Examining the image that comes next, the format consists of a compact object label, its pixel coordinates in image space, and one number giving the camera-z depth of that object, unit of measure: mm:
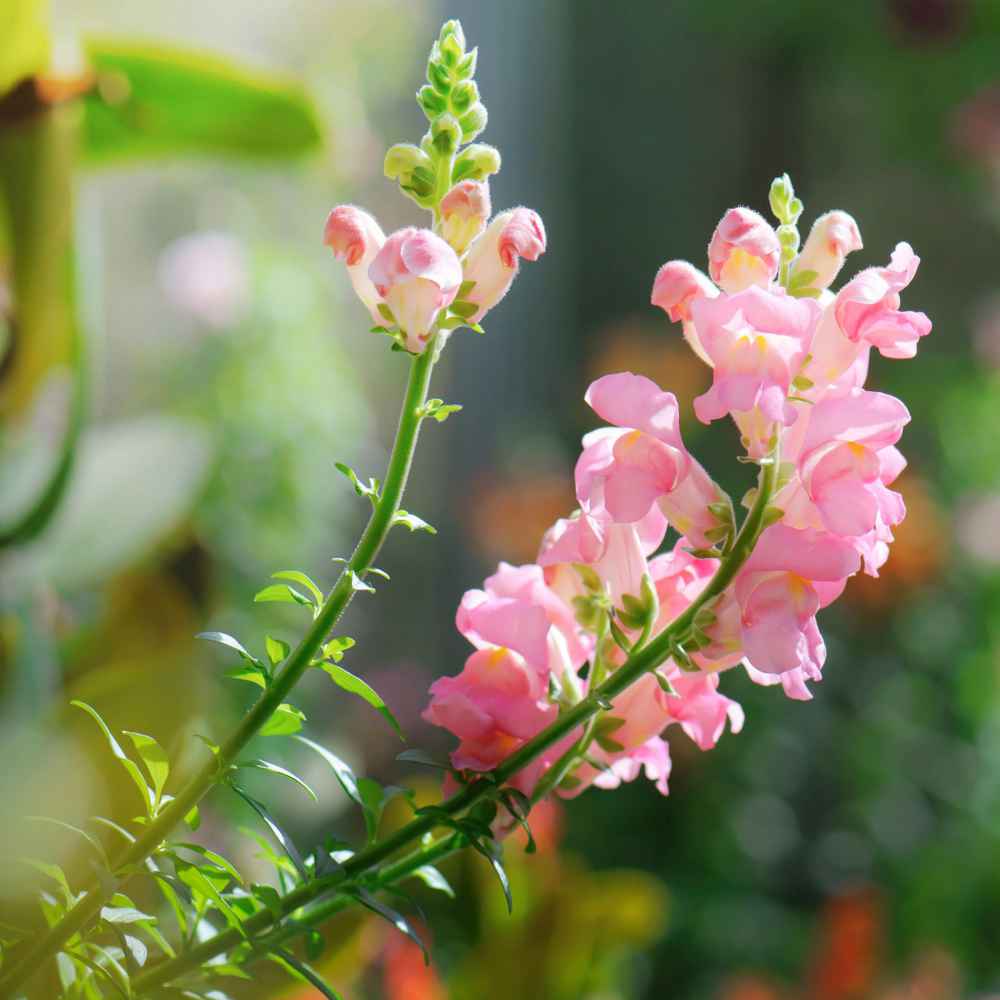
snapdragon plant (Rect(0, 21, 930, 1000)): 910
